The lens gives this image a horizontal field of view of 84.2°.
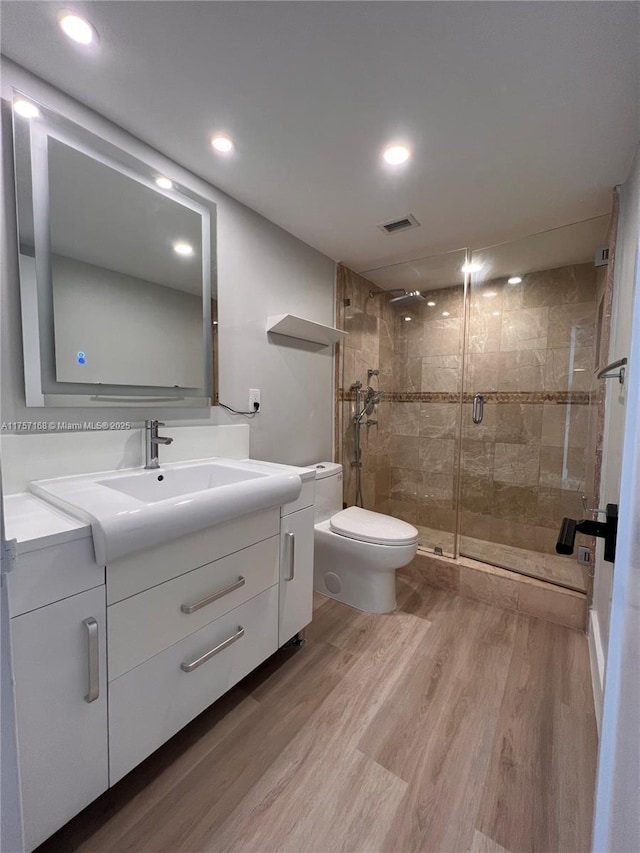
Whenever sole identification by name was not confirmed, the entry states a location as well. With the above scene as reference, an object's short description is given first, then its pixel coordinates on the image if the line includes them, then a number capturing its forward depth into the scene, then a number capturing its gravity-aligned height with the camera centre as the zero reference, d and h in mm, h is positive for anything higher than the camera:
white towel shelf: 1918 +437
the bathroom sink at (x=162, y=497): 839 -287
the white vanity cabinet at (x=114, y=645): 781 -659
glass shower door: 2215 +67
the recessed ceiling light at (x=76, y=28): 943 +1013
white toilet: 1825 -783
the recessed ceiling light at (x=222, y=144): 1356 +1006
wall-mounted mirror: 1141 +478
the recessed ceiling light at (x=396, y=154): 1393 +1008
